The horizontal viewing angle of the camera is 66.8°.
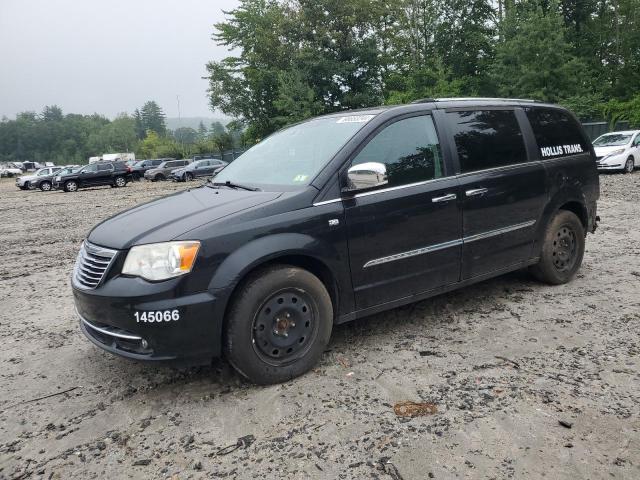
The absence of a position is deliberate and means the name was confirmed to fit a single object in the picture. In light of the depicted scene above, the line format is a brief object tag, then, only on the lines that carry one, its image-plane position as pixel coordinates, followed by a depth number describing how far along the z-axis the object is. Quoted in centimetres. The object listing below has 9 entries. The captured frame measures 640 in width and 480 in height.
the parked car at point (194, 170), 3228
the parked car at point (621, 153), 1717
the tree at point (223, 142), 5353
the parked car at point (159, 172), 3562
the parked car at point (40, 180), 3016
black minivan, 294
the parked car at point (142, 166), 3755
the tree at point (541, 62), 2733
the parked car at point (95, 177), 2712
